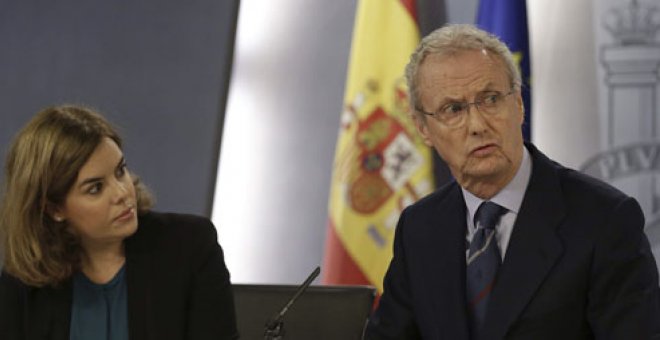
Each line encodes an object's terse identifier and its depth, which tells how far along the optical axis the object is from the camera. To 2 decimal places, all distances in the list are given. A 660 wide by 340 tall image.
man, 3.93
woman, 4.99
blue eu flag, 8.51
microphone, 4.42
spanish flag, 8.62
